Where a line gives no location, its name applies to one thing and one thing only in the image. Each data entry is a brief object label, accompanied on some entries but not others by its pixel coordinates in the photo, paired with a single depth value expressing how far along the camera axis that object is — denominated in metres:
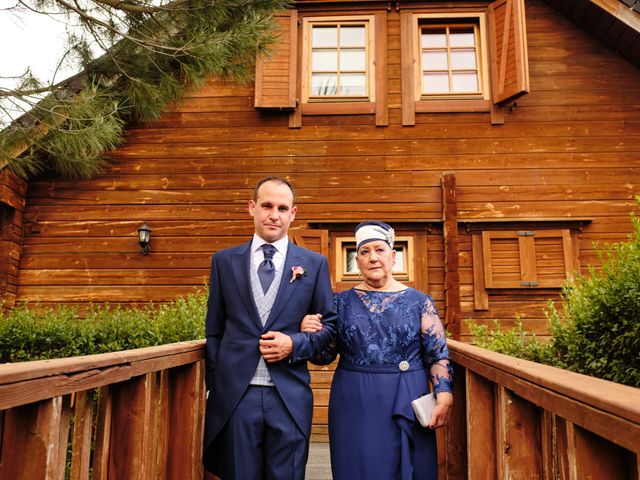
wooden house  6.70
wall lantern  6.80
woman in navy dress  2.16
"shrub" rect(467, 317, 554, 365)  3.44
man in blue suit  1.98
